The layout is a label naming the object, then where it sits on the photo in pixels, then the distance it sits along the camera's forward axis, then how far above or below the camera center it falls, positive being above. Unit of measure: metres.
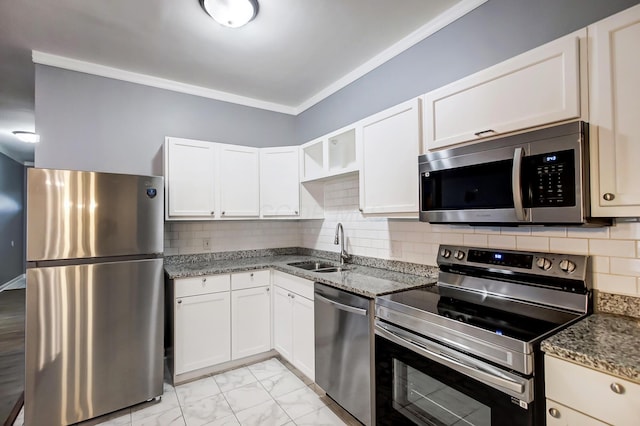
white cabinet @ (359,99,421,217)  2.03 +0.38
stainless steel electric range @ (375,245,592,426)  1.18 -0.53
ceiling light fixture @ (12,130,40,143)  4.81 +1.28
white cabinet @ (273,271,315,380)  2.47 -0.91
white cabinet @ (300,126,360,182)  2.77 +0.59
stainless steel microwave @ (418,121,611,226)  1.31 +0.16
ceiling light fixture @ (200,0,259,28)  1.92 +1.29
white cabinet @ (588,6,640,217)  1.19 +0.39
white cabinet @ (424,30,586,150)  1.34 +0.58
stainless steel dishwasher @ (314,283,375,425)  1.89 -0.89
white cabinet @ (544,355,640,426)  0.96 -0.60
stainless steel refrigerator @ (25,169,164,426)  2.00 -0.53
